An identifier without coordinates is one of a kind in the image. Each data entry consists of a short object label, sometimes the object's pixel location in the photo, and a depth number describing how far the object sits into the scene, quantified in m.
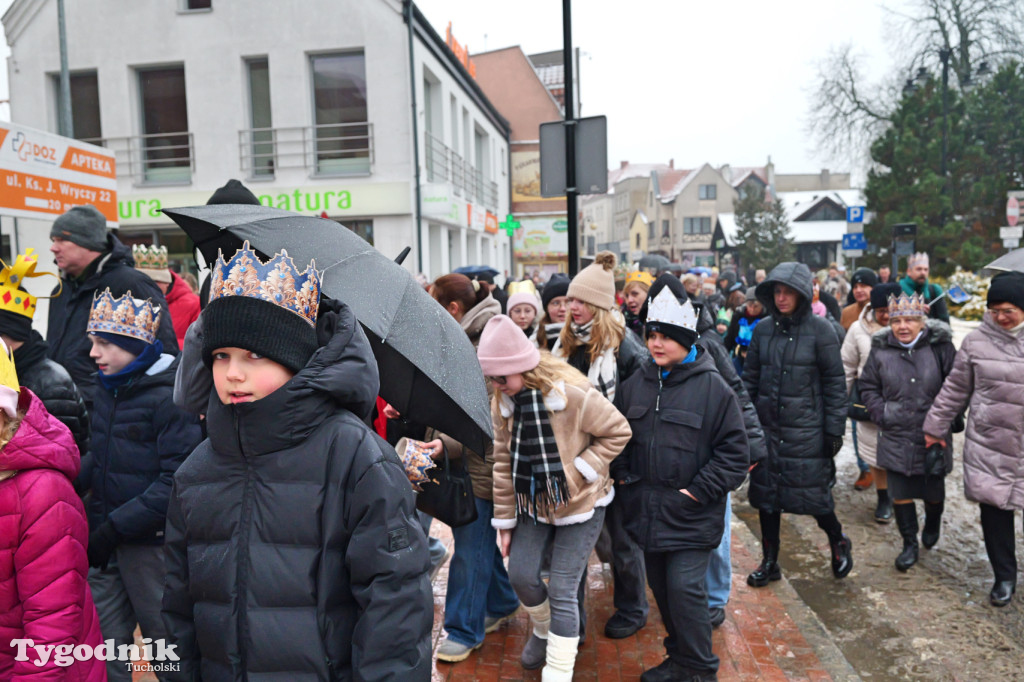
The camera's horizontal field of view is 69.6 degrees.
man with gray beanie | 4.26
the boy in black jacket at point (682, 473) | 3.67
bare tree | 30.94
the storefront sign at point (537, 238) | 36.12
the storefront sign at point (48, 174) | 8.39
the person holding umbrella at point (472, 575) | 4.13
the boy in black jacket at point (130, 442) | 3.11
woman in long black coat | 5.04
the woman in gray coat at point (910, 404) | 5.55
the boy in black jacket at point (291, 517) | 1.94
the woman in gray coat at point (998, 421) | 4.79
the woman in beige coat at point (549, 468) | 3.58
